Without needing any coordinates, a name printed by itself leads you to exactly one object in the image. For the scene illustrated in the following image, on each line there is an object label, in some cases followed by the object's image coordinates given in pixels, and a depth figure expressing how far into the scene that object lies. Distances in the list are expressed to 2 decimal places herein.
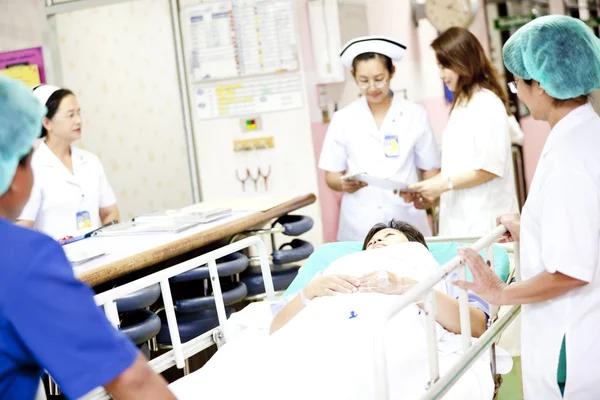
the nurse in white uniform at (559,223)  1.83
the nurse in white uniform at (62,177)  3.61
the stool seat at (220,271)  2.92
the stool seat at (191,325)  2.95
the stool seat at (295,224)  3.67
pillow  2.77
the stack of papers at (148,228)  3.30
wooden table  2.59
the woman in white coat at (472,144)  3.40
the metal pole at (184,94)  5.17
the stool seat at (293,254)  3.58
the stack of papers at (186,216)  3.45
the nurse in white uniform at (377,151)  3.78
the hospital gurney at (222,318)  1.84
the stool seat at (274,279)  3.55
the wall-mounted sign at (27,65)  5.47
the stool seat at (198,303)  2.91
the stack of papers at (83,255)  2.75
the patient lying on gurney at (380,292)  2.34
